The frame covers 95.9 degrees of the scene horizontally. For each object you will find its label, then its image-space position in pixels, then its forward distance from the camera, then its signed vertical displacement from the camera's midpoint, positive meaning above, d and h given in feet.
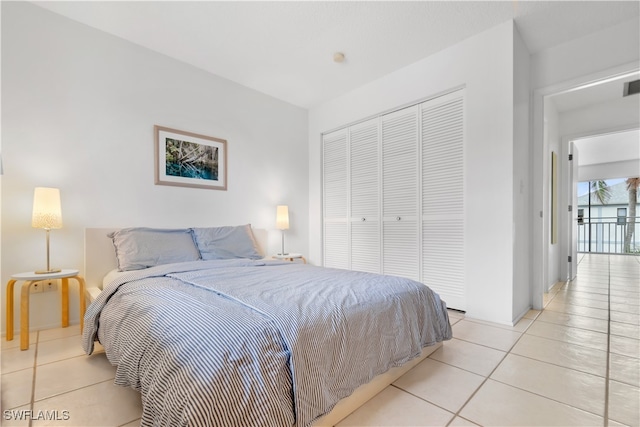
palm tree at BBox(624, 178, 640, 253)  25.05 +0.38
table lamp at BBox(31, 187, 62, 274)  7.10 +0.04
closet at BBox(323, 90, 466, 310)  9.70 +0.66
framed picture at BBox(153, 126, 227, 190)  10.02 +1.94
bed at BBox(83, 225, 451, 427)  2.99 -1.70
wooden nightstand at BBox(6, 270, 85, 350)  6.61 -2.01
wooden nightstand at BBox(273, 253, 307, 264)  12.14 -1.93
